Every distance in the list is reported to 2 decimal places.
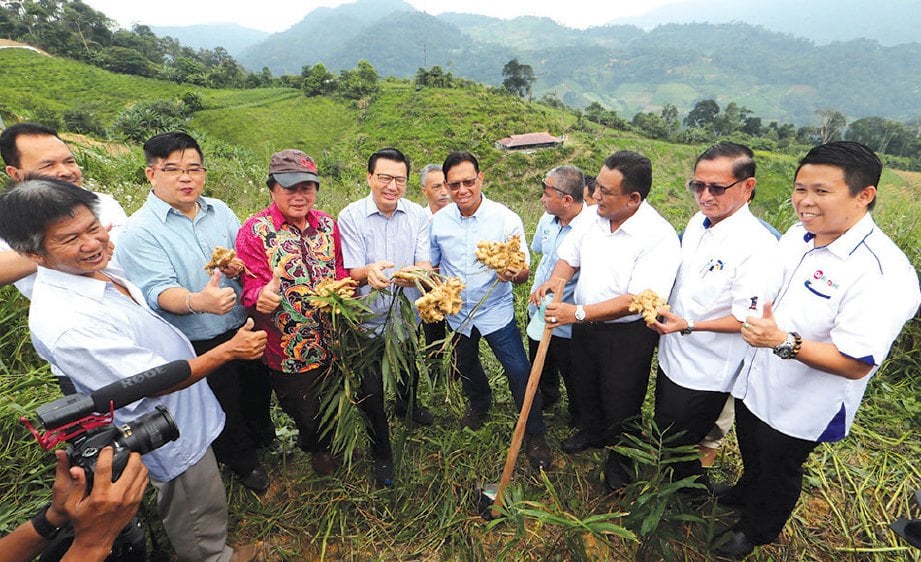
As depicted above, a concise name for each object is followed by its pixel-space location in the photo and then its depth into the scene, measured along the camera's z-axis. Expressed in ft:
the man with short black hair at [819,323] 5.79
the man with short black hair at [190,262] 7.73
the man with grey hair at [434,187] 14.71
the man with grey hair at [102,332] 5.39
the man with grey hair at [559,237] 10.86
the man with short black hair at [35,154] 8.13
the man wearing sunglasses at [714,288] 7.35
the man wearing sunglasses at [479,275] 9.92
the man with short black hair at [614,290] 8.13
